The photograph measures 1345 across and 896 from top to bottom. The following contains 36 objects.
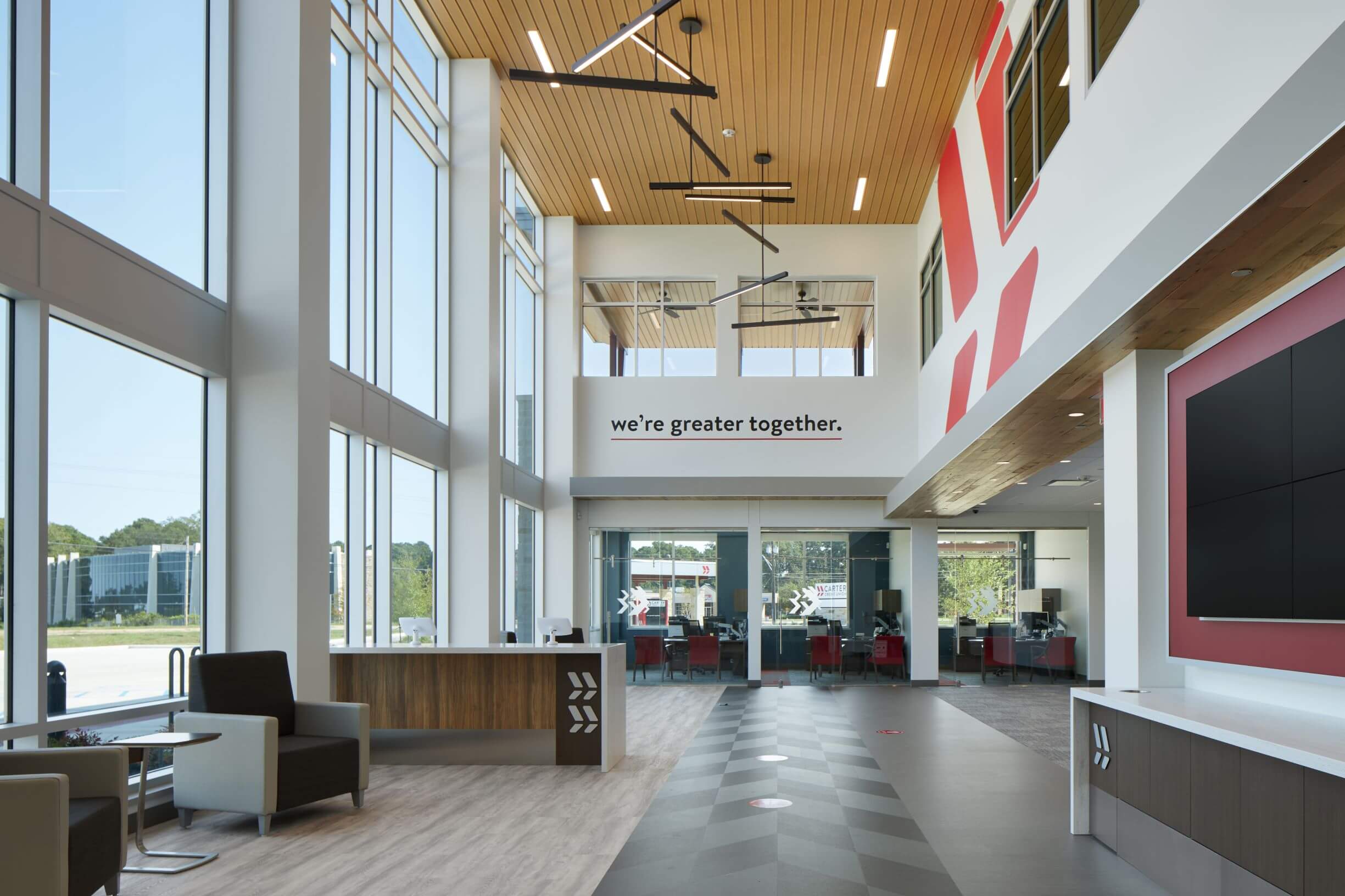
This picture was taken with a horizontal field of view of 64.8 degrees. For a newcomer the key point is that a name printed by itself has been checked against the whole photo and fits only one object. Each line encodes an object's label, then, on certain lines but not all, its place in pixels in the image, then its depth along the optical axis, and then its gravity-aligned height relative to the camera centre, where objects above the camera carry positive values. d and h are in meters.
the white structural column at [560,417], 15.91 +1.24
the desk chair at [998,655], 16.70 -2.46
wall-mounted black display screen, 3.97 +0.05
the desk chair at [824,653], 16.50 -2.41
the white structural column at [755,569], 16.52 -1.10
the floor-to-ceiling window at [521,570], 14.08 -1.00
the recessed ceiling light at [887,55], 10.21 +4.43
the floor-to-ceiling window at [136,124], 5.52 +2.14
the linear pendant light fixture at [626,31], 6.69 +3.02
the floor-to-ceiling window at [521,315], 13.92 +2.58
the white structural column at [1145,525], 5.86 -0.14
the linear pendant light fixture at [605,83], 7.55 +3.04
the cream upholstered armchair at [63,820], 3.52 -1.15
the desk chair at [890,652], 16.34 -2.36
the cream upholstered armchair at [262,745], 5.62 -1.39
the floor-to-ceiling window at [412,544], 9.88 -0.43
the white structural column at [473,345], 11.24 +1.64
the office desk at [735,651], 16.55 -2.38
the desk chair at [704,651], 16.39 -2.35
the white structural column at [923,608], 16.16 -1.67
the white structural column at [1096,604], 16.73 -1.68
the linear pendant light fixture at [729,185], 10.85 +3.32
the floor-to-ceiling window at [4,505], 4.91 -0.03
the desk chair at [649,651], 16.56 -2.37
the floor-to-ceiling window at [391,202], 8.93 +2.78
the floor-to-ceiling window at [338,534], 8.55 -0.29
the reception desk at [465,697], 8.23 -1.55
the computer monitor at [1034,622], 17.11 -1.99
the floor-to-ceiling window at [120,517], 5.38 -0.10
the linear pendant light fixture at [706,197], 11.56 +3.33
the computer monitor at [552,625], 10.45 -1.27
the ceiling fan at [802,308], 16.08 +2.93
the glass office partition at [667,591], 16.62 -1.46
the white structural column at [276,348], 6.70 +0.97
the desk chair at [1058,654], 16.94 -2.49
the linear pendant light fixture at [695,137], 9.48 +3.28
